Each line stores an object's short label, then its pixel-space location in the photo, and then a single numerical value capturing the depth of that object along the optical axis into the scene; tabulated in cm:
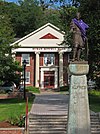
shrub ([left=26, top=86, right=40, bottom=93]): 5392
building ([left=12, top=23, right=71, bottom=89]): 6147
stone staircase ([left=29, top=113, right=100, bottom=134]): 1767
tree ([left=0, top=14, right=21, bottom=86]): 3145
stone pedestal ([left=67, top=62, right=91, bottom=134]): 1131
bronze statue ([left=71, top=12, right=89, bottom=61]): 1202
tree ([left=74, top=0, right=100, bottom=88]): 2686
